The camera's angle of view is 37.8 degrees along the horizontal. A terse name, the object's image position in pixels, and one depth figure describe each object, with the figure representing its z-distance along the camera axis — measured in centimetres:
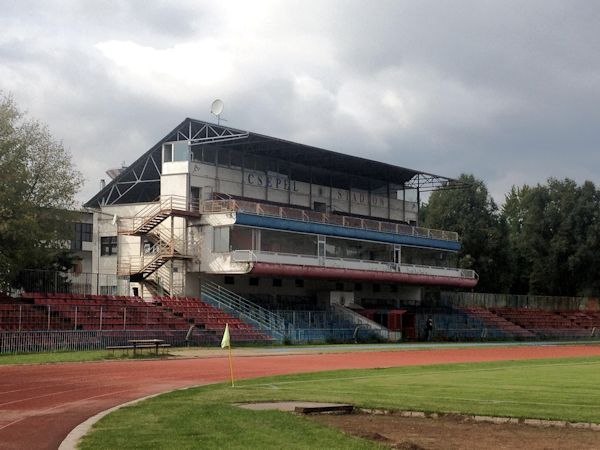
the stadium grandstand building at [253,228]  6481
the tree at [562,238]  10369
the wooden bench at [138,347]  4078
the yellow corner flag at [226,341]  2486
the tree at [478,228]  10594
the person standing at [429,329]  7000
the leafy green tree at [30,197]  4938
